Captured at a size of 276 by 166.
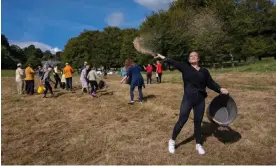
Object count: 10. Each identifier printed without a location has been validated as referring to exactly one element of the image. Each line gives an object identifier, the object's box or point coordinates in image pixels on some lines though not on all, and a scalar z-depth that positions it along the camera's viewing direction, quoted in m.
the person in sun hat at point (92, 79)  11.28
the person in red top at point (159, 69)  16.81
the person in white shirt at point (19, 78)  12.92
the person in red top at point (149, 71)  17.07
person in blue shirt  9.04
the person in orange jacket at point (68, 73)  13.46
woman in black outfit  4.45
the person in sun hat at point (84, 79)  11.72
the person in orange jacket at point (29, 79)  12.52
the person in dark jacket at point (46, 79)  11.34
